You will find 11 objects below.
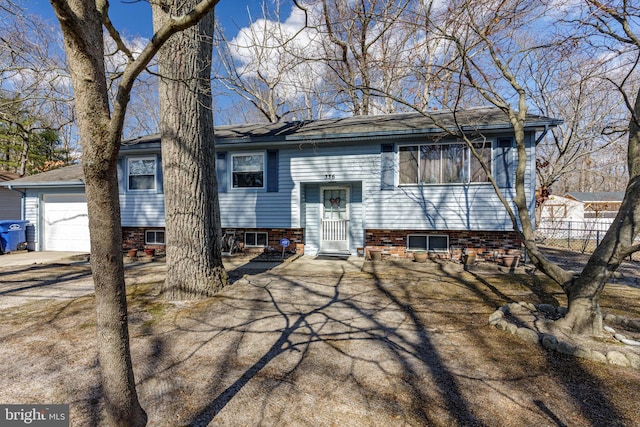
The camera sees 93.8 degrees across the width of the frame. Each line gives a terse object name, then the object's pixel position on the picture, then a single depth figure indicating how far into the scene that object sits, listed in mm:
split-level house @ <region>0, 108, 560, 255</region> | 7883
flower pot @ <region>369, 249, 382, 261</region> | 8453
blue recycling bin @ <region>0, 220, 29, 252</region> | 10633
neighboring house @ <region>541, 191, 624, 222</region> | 24159
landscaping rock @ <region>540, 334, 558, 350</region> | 3383
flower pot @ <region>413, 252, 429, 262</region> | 8094
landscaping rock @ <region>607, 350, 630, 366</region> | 3025
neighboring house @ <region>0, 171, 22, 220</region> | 12719
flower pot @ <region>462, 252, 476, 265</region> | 7832
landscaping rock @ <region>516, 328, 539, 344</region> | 3562
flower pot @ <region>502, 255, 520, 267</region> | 7319
